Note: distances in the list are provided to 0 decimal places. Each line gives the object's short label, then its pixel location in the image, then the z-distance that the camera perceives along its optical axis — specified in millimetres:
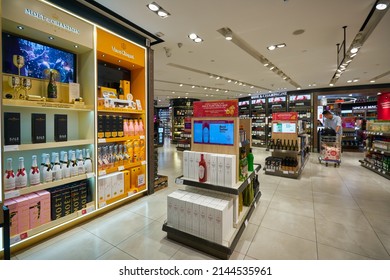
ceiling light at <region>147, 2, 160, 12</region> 2902
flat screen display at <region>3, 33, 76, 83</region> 2387
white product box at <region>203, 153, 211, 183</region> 2342
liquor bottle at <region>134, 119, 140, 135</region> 3725
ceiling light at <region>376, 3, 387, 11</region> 2770
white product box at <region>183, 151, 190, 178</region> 2484
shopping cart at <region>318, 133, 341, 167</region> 6762
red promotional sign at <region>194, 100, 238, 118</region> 2323
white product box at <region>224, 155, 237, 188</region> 2203
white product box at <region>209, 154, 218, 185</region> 2299
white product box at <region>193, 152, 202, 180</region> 2424
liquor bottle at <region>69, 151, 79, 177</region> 2769
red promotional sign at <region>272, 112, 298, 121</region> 5488
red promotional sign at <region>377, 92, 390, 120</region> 6496
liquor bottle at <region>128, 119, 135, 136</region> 3625
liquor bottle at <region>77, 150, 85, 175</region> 2834
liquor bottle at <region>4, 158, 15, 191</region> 2154
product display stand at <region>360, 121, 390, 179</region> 5512
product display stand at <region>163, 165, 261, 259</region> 2076
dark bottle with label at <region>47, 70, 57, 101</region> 2648
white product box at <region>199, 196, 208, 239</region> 2178
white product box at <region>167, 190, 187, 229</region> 2371
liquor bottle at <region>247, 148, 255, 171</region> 2881
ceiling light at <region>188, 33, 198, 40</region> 3975
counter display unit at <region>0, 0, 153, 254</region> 2256
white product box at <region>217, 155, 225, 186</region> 2252
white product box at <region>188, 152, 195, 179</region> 2455
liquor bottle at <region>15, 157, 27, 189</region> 2269
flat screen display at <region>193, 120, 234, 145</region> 2352
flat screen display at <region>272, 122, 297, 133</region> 5470
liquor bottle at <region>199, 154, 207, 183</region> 2350
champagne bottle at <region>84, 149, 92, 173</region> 2928
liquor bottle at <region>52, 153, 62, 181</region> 2609
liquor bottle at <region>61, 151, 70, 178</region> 2699
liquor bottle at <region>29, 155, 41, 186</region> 2391
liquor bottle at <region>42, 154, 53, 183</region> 2514
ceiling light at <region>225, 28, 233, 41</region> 3795
